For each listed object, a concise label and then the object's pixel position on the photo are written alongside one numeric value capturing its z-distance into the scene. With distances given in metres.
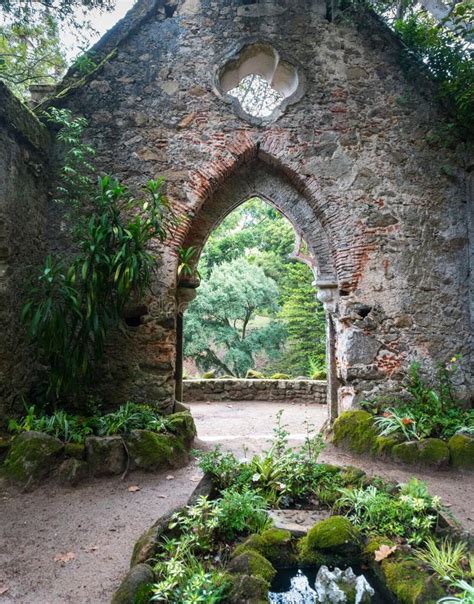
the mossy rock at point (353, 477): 2.99
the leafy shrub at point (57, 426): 3.70
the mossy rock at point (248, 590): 1.76
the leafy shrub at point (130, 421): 3.90
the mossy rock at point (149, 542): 2.11
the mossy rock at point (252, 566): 1.97
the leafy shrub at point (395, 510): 2.35
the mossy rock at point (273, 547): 2.19
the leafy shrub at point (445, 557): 1.95
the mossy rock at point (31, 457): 3.33
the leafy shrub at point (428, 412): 4.14
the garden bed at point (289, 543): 1.85
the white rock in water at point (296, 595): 1.93
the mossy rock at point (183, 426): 4.17
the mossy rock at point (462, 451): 3.80
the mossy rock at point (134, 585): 1.80
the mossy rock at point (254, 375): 9.30
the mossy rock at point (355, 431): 4.24
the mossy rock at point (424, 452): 3.84
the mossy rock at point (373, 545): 2.22
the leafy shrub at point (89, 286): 3.83
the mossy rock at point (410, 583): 1.81
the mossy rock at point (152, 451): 3.73
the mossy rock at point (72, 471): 3.43
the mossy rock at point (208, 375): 9.20
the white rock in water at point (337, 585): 1.88
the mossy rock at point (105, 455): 3.58
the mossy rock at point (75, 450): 3.56
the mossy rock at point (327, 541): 2.23
